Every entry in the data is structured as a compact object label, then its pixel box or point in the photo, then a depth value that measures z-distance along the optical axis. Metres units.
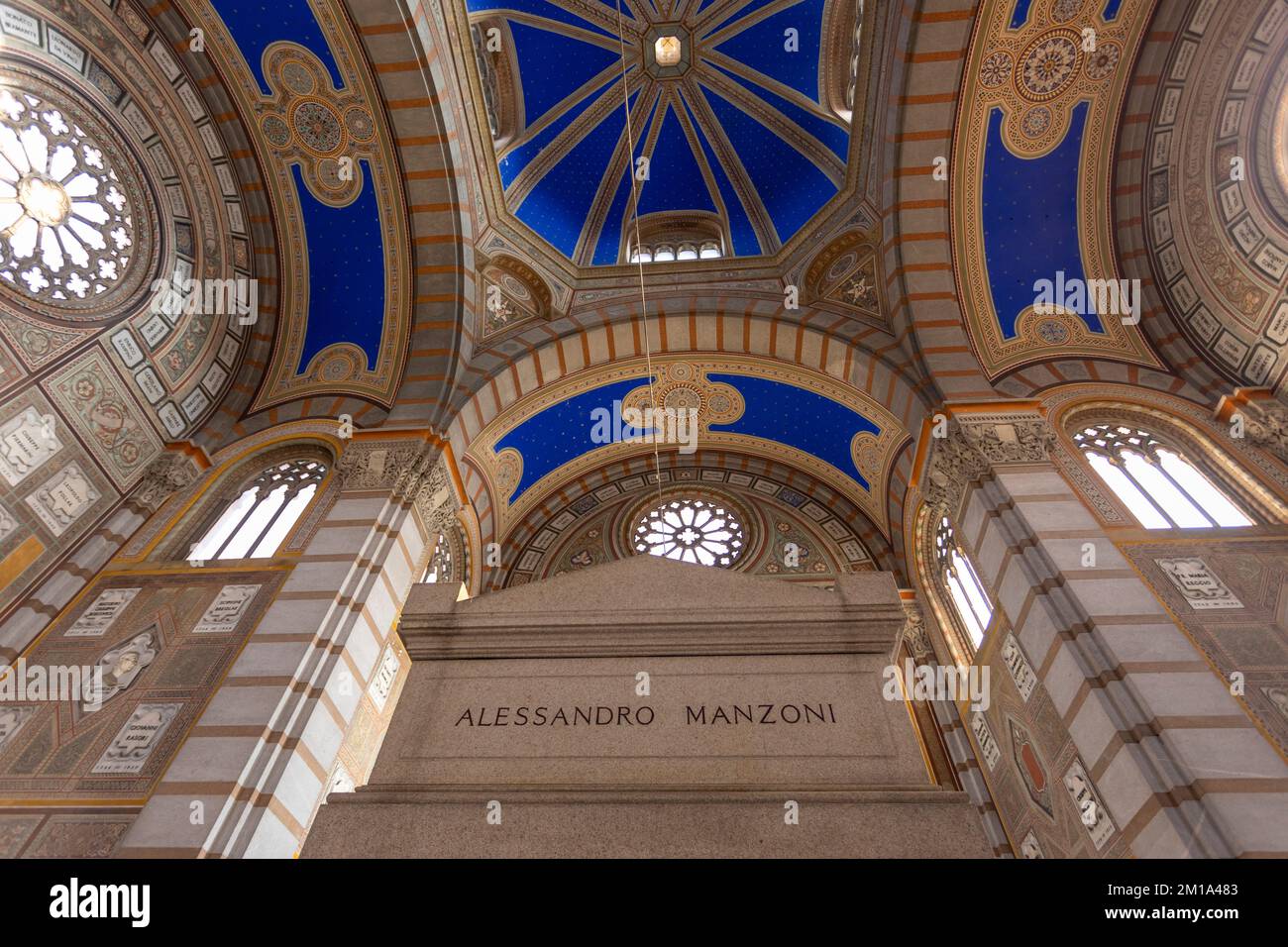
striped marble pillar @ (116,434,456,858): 5.31
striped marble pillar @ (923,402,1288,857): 4.82
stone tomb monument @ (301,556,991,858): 2.29
